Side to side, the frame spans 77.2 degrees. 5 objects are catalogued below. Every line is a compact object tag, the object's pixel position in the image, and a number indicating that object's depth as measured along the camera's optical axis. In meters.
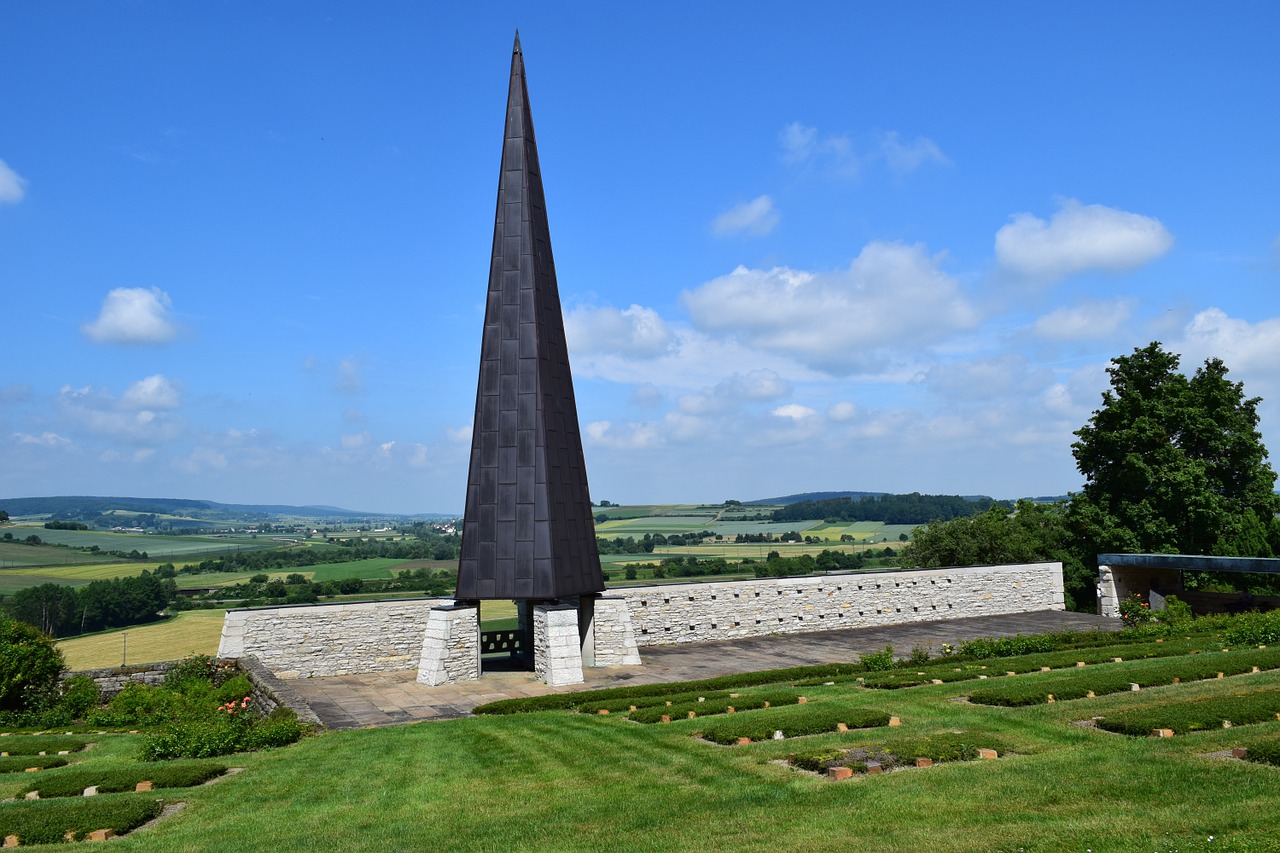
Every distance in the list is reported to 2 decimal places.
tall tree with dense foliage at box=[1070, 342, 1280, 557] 27.44
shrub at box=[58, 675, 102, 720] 15.06
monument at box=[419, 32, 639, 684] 16.69
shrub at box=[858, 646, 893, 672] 15.09
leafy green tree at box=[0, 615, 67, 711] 14.65
